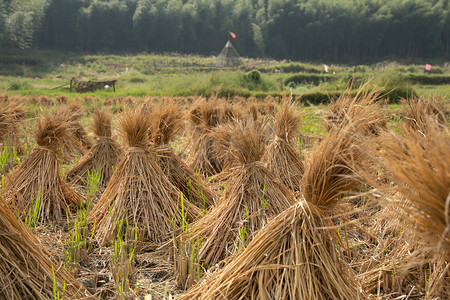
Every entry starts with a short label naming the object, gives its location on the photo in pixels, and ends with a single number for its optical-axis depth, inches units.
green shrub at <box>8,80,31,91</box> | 826.8
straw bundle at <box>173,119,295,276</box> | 109.8
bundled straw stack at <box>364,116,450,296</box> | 43.3
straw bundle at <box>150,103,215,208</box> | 151.3
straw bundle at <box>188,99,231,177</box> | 208.8
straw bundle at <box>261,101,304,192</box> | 157.8
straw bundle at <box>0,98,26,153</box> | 141.9
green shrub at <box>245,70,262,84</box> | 928.3
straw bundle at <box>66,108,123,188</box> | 184.4
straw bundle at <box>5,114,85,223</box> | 141.8
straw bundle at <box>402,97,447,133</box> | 142.3
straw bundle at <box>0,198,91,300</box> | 69.3
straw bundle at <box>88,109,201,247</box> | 126.2
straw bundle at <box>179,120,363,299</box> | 64.9
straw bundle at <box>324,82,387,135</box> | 78.8
